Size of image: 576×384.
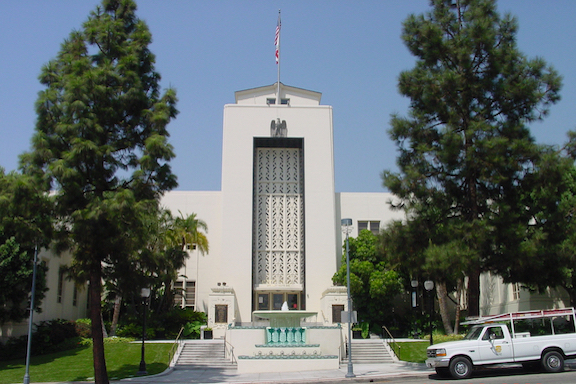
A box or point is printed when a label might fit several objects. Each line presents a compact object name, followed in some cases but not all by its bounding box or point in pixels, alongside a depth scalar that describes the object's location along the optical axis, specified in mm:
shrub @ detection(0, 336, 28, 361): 24891
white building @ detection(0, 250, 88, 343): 26281
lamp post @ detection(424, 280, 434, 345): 23844
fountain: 22469
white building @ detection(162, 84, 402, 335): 36500
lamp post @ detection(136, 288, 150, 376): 21895
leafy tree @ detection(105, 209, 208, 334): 18984
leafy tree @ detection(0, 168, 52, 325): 16891
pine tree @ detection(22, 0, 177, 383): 17500
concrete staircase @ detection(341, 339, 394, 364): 25900
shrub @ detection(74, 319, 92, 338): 29516
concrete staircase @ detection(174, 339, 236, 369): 25438
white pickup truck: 16594
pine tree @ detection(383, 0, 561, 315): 19141
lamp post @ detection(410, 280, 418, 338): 31781
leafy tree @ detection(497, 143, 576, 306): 18391
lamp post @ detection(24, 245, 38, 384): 18827
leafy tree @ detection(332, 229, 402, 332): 32750
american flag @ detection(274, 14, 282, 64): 39750
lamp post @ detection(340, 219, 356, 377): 19266
